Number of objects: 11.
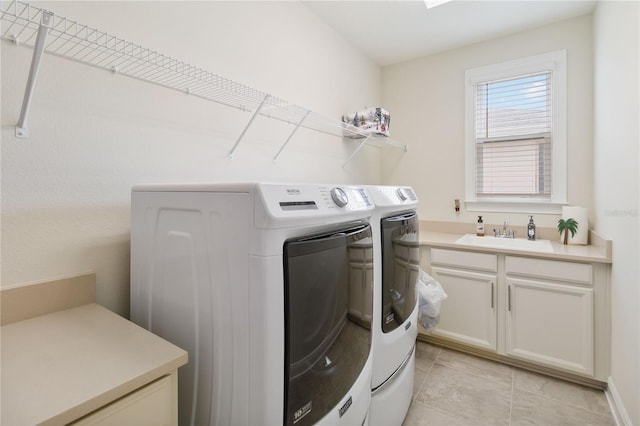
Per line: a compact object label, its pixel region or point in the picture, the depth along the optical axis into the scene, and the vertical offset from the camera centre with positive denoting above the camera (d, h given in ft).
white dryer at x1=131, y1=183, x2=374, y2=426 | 2.60 -0.80
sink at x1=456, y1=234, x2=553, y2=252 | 7.60 -0.90
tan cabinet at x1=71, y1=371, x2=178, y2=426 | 2.20 -1.47
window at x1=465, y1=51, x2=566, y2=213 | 8.50 +2.08
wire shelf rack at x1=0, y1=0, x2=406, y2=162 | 3.21 +1.94
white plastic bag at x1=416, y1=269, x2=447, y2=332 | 7.07 -2.11
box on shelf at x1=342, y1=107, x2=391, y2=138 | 8.40 +2.37
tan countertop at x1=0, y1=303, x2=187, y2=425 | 2.02 -1.20
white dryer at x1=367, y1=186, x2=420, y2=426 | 4.57 -1.46
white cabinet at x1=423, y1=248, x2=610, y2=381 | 6.54 -2.28
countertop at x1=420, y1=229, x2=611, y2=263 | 6.42 -0.95
